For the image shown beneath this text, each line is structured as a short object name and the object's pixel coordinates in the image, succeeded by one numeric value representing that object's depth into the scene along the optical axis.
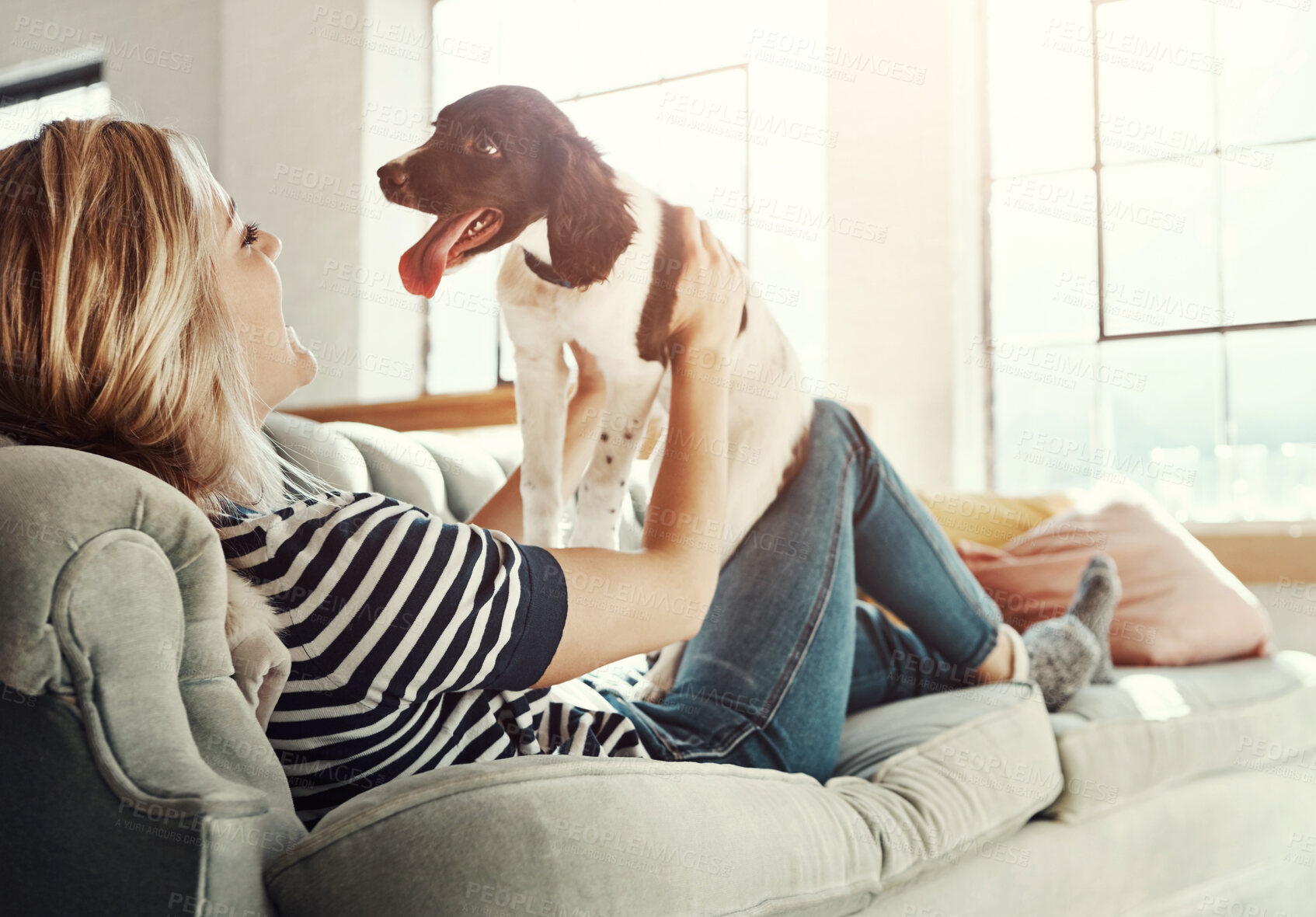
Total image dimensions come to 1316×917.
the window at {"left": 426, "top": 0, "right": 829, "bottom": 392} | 1.45
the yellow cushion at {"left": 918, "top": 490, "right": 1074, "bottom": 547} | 1.98
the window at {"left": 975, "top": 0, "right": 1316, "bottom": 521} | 2.31
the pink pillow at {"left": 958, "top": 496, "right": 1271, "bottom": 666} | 1.63
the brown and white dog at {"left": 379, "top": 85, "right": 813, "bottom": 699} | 0.81
